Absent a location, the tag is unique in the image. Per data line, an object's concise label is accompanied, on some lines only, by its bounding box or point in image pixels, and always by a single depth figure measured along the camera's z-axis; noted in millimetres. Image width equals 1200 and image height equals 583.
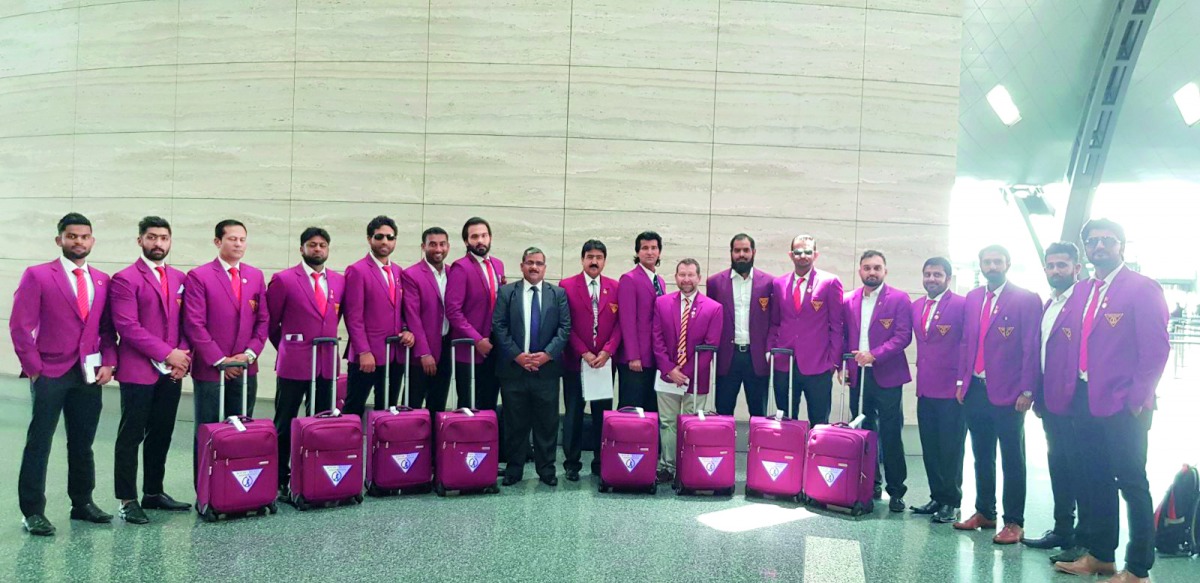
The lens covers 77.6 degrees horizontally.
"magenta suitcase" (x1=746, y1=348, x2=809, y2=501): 4812
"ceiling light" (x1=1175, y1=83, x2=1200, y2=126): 13281
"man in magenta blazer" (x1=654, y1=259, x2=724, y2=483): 5188
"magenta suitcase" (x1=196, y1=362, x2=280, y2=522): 4020
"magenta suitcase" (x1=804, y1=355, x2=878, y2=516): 4562
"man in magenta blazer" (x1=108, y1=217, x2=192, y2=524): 4059
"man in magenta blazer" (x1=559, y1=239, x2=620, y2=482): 5297
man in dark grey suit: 5117
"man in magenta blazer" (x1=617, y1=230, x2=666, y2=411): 5289
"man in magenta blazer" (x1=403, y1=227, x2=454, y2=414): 5051
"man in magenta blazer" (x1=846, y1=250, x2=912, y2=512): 4805
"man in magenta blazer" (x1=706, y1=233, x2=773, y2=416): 5309
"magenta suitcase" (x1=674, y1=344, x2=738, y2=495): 4891
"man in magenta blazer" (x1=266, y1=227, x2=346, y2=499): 4641
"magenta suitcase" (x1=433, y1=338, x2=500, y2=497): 4762
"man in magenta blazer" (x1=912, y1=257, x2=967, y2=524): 4527
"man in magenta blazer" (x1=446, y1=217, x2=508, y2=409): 5137
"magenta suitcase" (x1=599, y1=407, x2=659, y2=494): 4914
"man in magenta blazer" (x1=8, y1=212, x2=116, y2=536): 3797
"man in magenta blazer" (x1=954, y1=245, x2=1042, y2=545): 4109
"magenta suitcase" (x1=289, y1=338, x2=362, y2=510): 4352
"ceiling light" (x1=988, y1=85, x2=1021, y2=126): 13898
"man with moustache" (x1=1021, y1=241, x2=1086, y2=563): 3705
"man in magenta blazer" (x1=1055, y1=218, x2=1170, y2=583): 3379
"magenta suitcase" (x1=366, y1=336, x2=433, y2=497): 4691
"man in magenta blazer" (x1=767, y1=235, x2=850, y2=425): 5074
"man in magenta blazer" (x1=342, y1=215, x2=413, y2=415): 4855
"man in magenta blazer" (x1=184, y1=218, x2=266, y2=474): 4270
